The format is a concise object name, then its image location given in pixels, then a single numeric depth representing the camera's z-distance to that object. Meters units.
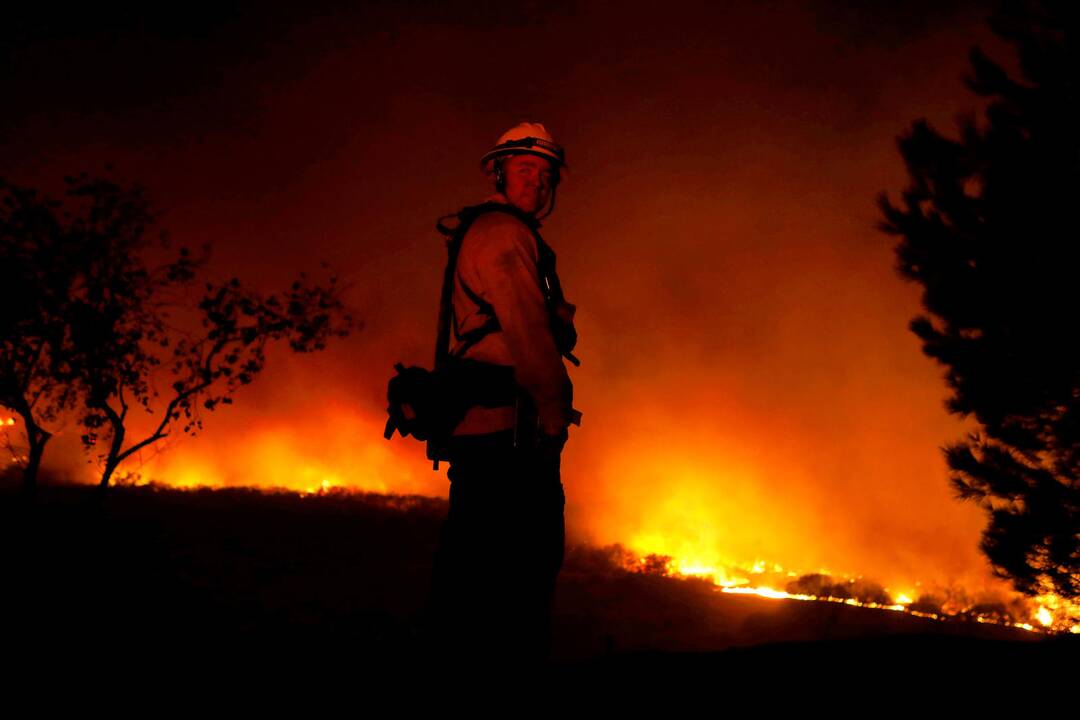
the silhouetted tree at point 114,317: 8.97
